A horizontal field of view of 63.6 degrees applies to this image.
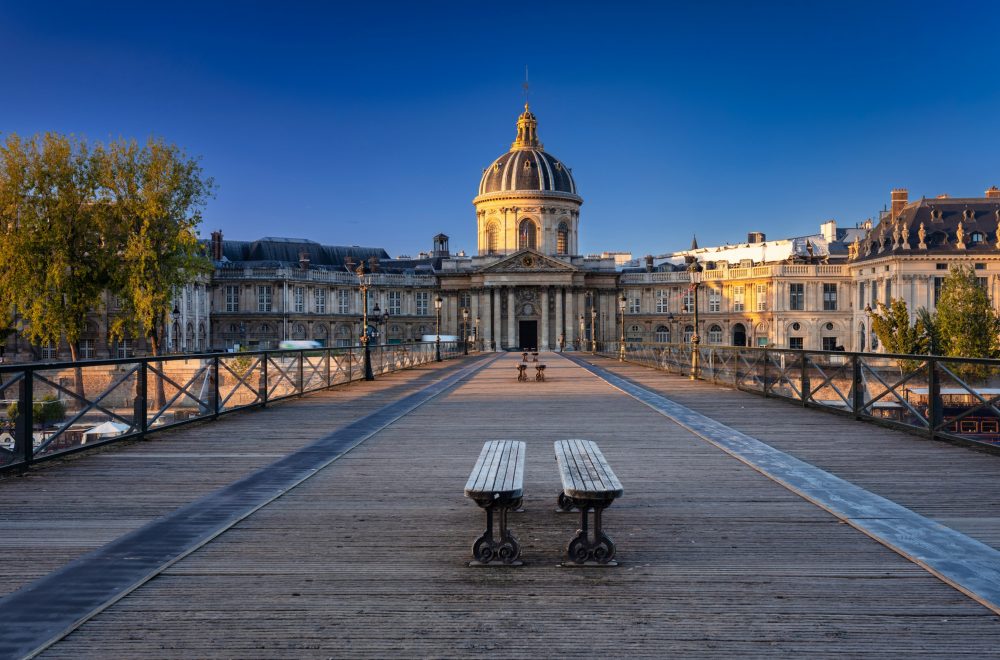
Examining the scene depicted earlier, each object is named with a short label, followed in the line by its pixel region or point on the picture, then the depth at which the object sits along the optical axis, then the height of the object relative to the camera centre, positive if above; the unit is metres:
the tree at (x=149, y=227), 43.25 +5.50
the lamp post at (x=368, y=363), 28.56 -1.38
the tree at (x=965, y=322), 50.28 +0.05
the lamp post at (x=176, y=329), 74.50 -0.44
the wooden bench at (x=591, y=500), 5.86 -1.29
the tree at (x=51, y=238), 41.69 +4.58
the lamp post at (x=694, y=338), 27.61 -0.52
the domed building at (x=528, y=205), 97.88 +14.53
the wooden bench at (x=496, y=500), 5.84 -1.28
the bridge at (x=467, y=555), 4.79 -1.83
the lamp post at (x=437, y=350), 48.88 -1.57
